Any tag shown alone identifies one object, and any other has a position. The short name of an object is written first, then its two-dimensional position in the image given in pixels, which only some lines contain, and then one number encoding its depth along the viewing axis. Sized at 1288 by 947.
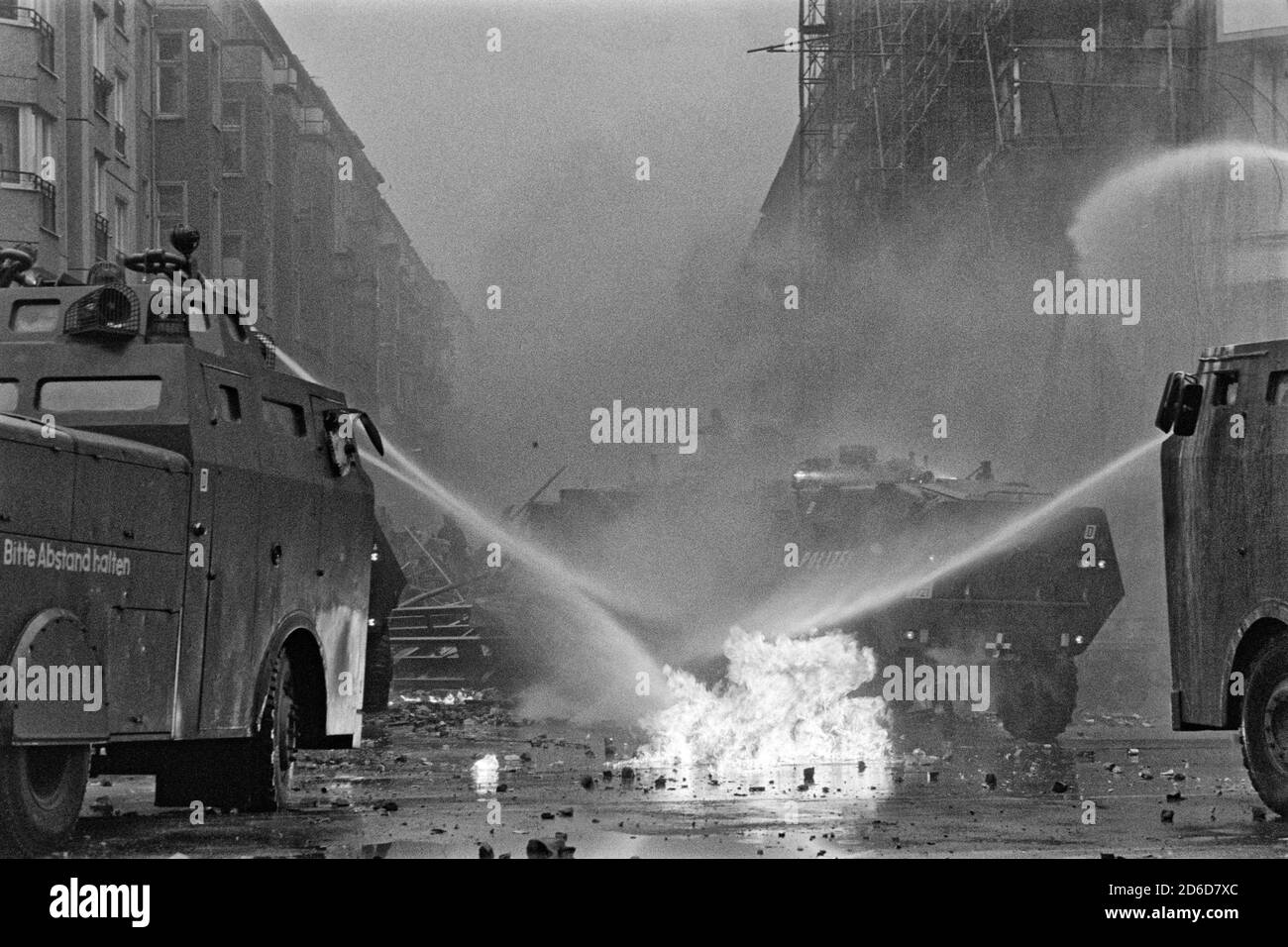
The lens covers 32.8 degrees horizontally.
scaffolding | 41.59
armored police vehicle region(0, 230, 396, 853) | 10.98
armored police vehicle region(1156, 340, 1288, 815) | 14.12
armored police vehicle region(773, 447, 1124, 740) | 25.19
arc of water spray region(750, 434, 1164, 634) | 25.27
